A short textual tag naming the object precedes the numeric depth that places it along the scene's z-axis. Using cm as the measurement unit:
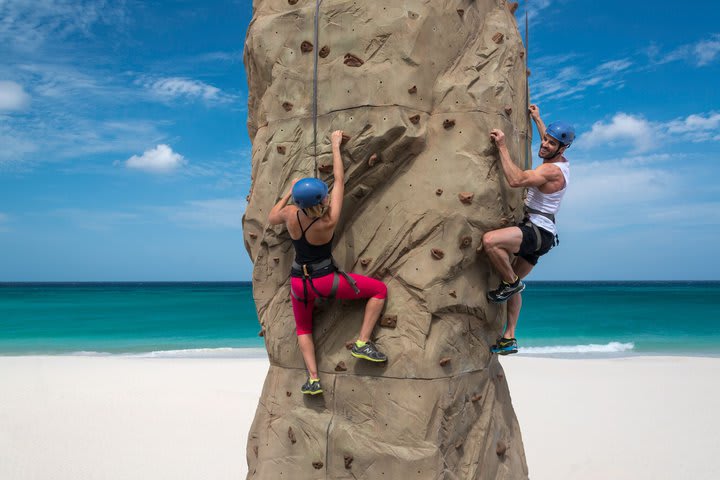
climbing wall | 411
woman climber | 395
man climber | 412
